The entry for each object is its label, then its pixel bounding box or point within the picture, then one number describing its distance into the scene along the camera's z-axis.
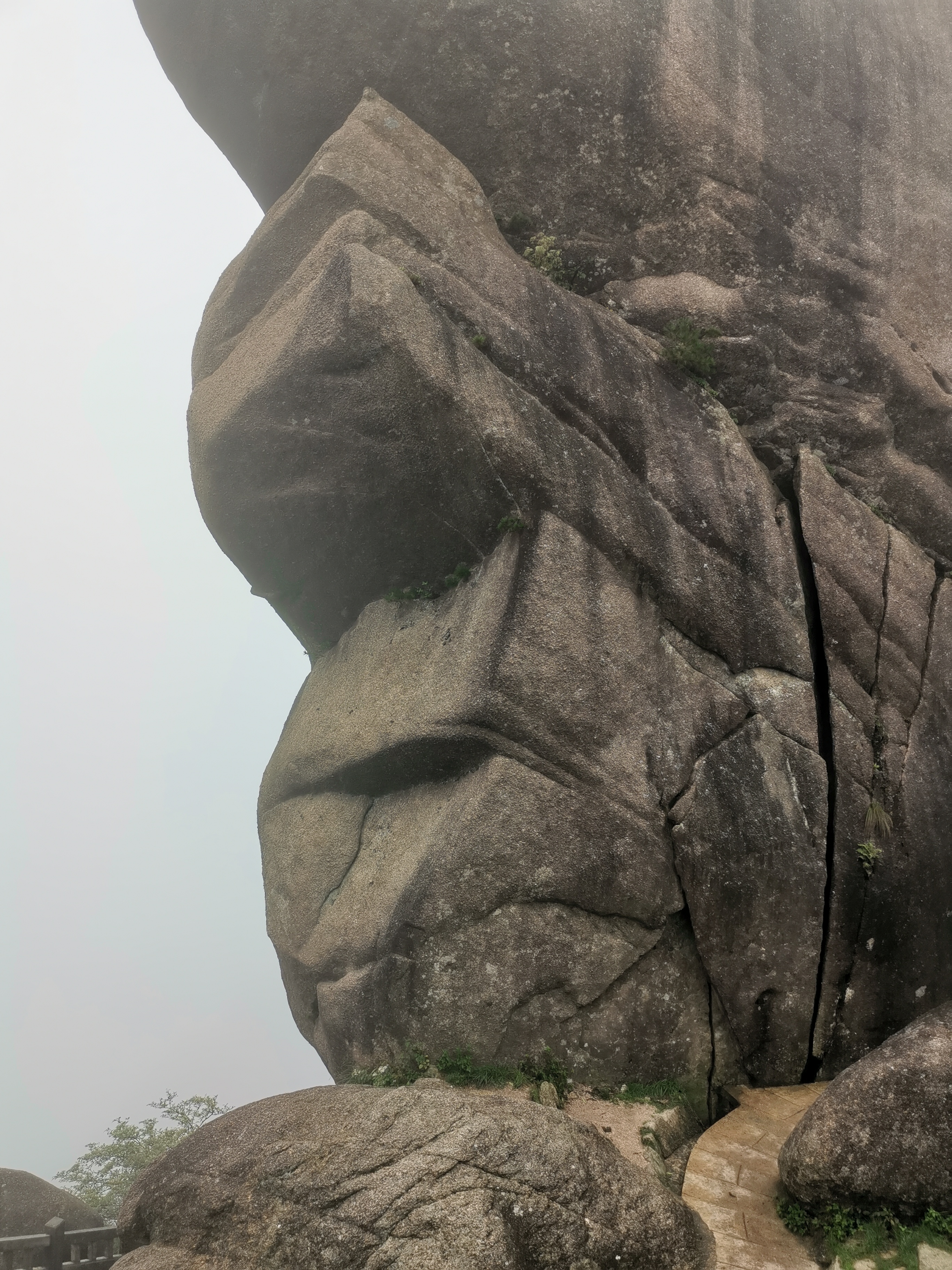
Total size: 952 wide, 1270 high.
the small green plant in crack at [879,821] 13.62
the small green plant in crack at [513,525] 13.95
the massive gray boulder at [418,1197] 8.78
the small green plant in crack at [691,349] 16.17
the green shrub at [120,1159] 30.67
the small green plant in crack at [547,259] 17.11
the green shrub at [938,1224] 9.32
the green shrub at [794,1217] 9.98
